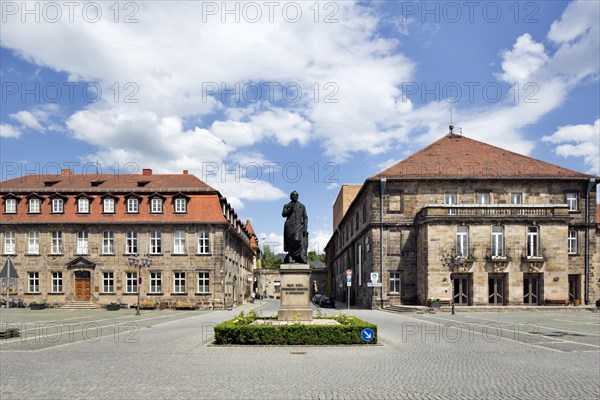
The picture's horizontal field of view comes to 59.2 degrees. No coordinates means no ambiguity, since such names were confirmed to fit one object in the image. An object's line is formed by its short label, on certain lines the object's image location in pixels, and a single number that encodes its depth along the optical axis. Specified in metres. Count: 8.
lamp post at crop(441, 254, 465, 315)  37.75
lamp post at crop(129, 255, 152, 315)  38.44
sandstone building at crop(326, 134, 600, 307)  41.66
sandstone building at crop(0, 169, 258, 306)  45.69
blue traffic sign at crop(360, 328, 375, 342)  15.92
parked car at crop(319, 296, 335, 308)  48.25
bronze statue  20.78
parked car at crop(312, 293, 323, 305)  54.44
